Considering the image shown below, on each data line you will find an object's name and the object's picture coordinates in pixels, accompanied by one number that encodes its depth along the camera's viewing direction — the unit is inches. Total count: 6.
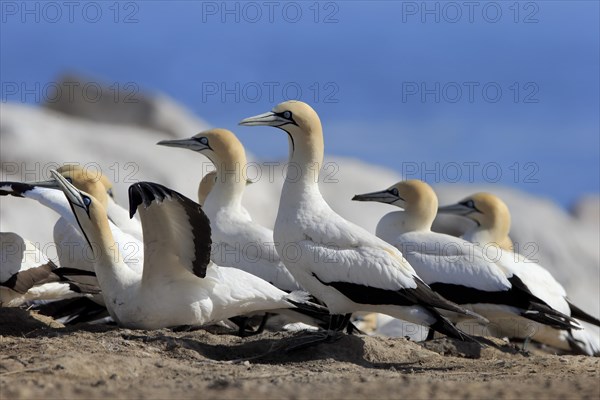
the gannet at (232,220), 796.6
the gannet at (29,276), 731.4
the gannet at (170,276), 634.2
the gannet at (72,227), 748.6
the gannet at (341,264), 652.7
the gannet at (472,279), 765.9
